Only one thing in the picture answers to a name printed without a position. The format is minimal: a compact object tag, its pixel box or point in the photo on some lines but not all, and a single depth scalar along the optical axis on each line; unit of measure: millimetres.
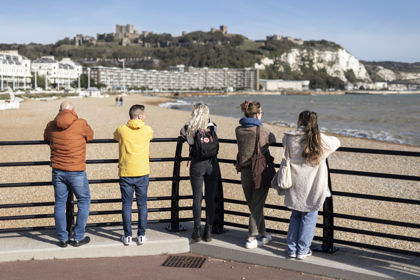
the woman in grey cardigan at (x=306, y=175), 3904
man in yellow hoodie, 4418
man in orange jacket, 4301
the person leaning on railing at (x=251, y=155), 4296
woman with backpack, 4352
